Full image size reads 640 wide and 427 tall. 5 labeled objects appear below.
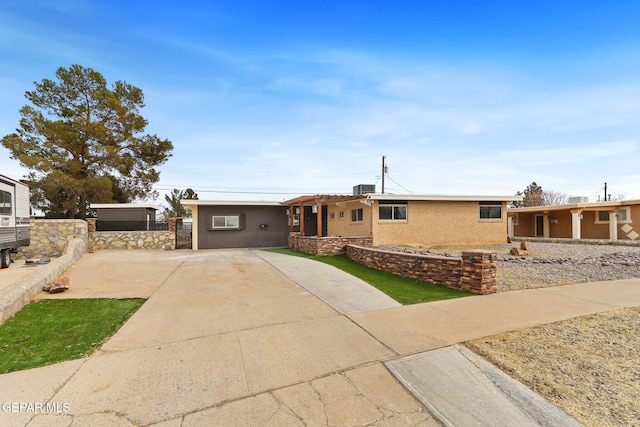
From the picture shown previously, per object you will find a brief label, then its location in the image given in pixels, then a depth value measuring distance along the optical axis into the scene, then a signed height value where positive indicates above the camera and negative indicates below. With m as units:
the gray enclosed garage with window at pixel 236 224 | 17.12 -0.38
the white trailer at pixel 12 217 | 9.20 +0.06
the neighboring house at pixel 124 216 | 17.16 +0.15
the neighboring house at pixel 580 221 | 18.75 -0.30
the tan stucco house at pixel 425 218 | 15.15 -0.06
